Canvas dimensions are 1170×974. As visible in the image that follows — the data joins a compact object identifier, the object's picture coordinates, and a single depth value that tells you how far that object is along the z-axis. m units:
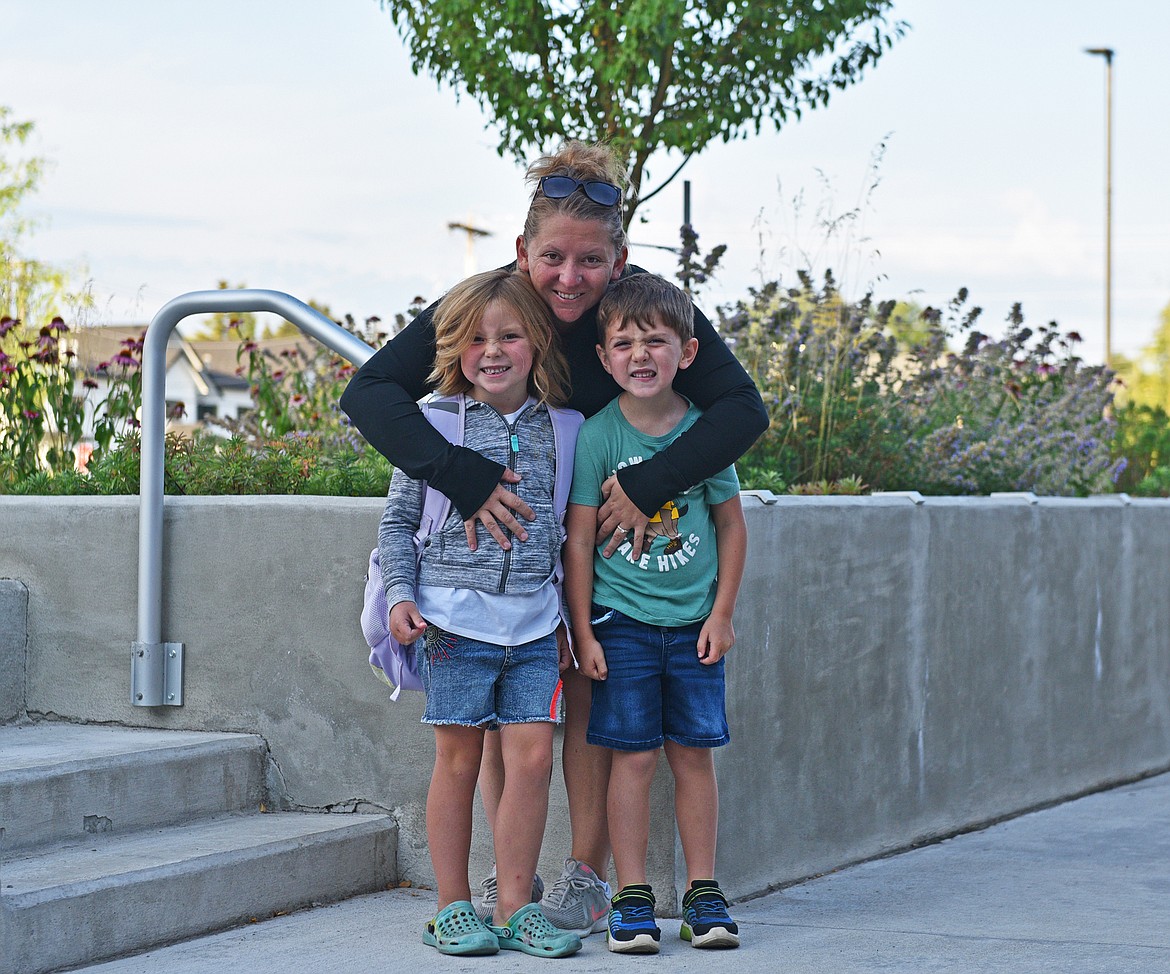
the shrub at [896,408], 6.11
